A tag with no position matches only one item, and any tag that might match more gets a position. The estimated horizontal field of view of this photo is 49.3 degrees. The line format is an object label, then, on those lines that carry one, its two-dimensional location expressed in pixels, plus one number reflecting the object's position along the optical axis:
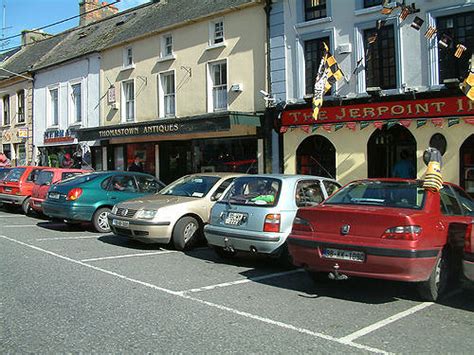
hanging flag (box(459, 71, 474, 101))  11.86
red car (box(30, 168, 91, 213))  13.82
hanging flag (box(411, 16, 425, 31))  13.07
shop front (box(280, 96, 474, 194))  12.70
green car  11.43
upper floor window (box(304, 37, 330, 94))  15.28
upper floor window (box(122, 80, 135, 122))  21.78
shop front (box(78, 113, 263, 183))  16.56
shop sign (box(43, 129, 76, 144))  24.95
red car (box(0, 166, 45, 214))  15.30
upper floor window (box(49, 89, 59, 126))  26.61
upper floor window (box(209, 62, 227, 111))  17.94
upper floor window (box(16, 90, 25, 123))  28.97
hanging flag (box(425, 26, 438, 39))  12.86
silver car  7.68
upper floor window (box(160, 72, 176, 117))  19.92
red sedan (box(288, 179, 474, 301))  5.77
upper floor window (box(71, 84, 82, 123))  24.95
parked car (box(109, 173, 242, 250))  9.27
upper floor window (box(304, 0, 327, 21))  15.13
